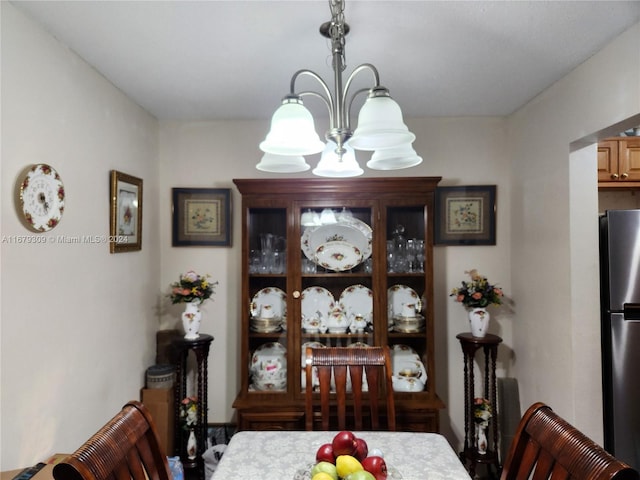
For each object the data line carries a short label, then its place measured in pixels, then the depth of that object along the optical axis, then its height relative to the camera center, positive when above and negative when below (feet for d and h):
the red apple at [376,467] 3.41 -1.91
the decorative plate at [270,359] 7.91 -2.24
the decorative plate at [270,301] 8.04 -1.09
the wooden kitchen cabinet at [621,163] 8.14 +1.70
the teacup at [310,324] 8.03 -1.56
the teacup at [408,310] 8.03 -1.28
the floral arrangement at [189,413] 7.83 -3.27
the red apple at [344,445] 3.71 -1.87
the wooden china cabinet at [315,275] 7.51 -0.54
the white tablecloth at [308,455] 4.10 -2.37
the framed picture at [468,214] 8.88 +0.73
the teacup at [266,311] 8.03 -1.28
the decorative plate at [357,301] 7.96 -1.11
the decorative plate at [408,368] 7.89 -2.45
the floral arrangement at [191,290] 7.85 -0.82
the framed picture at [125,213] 6.89 +0.67
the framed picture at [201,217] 8.98 +0.72
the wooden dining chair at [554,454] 2.97 -1.74
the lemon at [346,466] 3.39 -1.88
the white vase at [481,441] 7.84 -3.86
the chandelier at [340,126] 3.53 +1.12
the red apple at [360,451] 3.75 -1.94
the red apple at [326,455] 3.76 -1.98
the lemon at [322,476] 3.24 -1.88
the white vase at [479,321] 7.87 -1.49
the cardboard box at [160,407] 7.86 -3.16
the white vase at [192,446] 7.80 -3.90
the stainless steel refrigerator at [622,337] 6.33 -1.48
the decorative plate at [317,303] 8.11 -1.14
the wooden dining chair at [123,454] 2.96 -1.71
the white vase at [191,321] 7.90 -1.45
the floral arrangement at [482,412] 7.84 -3.30
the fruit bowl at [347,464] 3.33 -1.91
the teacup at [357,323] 8.02 -1.55
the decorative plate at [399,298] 8.05 -1.04
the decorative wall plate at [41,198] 4.76 +0.66
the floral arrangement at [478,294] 7.85 -0.95
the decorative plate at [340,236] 7.97 +0.24
